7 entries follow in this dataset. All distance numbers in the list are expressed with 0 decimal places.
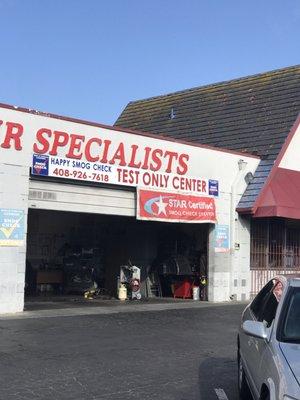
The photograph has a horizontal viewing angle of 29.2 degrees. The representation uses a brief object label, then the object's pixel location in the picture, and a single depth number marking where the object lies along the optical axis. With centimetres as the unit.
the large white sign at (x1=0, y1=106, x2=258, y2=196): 1449
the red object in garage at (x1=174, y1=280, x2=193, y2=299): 2019
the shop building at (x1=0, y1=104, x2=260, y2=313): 1439
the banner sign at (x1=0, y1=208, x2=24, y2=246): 1405
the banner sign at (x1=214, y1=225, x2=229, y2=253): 1894
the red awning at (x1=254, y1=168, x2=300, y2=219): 1881
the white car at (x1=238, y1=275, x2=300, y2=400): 400
